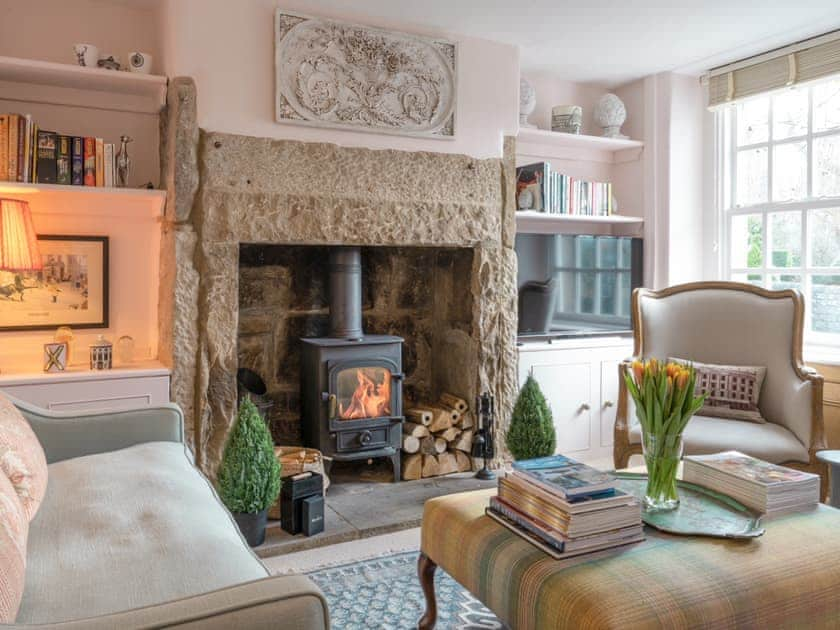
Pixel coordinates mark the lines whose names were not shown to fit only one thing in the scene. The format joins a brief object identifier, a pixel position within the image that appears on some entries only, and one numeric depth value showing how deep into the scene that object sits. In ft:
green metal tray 5.55
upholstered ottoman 4.56
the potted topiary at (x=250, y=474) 8.60
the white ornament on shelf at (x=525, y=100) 13.33
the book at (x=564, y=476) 5.37
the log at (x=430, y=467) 11.97
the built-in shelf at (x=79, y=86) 9.29
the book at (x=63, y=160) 9.49
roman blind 11.81
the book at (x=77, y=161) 9.61
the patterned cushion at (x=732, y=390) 10.36
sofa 3.23
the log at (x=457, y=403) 12.45
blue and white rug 7.02
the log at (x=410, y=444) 11.86
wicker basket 10.23
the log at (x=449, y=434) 12.19
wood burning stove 11.09
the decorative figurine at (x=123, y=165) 10.06
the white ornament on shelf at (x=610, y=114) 14.21
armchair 9.36
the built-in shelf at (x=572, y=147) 13.51
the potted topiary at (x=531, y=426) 10.61
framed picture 9.96
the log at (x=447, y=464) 12.13
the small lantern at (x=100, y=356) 9.72
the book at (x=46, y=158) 9.37
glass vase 6.04
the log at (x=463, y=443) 12.30
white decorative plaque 10.46
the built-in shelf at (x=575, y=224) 13.47
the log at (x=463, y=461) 12.34
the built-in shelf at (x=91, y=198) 9.43
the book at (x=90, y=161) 9.70
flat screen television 13.01
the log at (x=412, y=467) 11.82
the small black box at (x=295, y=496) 9.32
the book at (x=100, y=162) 9.76
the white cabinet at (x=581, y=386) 12.95
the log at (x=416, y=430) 11.94
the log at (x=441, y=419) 12.10
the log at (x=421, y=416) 12.06
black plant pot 8.71
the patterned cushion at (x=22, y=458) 5.04
